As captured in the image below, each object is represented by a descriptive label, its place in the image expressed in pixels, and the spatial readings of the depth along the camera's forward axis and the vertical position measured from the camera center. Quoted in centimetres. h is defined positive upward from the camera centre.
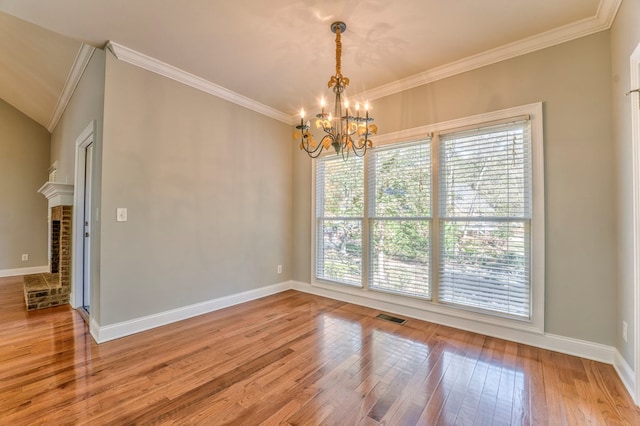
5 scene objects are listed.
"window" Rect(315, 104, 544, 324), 261 -1
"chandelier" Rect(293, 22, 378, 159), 218 +73
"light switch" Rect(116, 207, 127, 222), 273 +3
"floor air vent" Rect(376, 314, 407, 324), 316 -119
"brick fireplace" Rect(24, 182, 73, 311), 359 -77
